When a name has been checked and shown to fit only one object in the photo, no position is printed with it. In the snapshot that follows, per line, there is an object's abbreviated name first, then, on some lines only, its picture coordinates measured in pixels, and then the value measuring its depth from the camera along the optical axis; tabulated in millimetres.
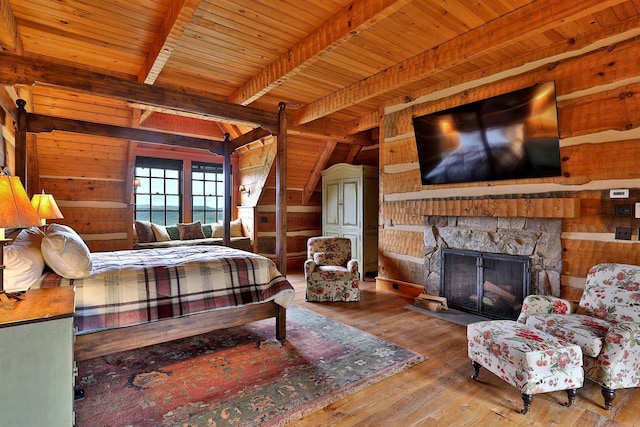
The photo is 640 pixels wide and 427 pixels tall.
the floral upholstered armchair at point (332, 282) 4402
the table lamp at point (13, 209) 1576
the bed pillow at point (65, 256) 2211
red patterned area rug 1990
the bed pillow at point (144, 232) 6109
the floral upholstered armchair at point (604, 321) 2074
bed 2291
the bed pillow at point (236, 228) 7064
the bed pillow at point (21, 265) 2055
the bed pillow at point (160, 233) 6223
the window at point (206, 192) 7129
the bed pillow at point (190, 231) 6496
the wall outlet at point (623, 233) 2803
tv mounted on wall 3213
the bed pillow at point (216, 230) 6785
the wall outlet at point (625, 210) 2777
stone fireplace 3250
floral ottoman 2008
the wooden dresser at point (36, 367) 1433
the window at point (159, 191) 6570
